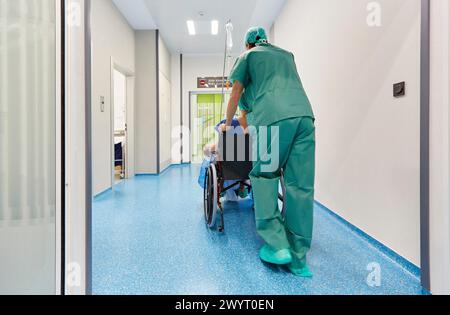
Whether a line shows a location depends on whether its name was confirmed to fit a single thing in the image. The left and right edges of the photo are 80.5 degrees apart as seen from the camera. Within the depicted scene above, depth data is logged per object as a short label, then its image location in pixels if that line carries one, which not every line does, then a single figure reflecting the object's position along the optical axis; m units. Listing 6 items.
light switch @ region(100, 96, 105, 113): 3.33
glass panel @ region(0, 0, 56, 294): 0.86
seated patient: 1.80
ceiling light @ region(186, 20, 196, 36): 4.63
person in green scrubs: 1.43
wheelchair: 1.81
